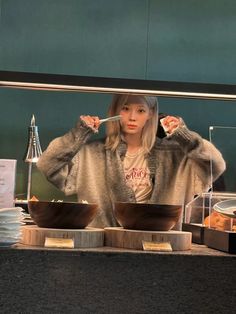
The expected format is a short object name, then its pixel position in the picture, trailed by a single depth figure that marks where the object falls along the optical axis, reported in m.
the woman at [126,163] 1.73
